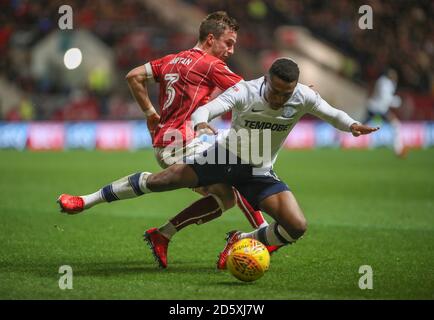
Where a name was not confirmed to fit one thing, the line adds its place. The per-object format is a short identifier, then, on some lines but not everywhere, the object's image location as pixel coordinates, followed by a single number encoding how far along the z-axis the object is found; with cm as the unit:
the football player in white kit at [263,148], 1309
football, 1265
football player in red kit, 1455
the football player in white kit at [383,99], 4337
